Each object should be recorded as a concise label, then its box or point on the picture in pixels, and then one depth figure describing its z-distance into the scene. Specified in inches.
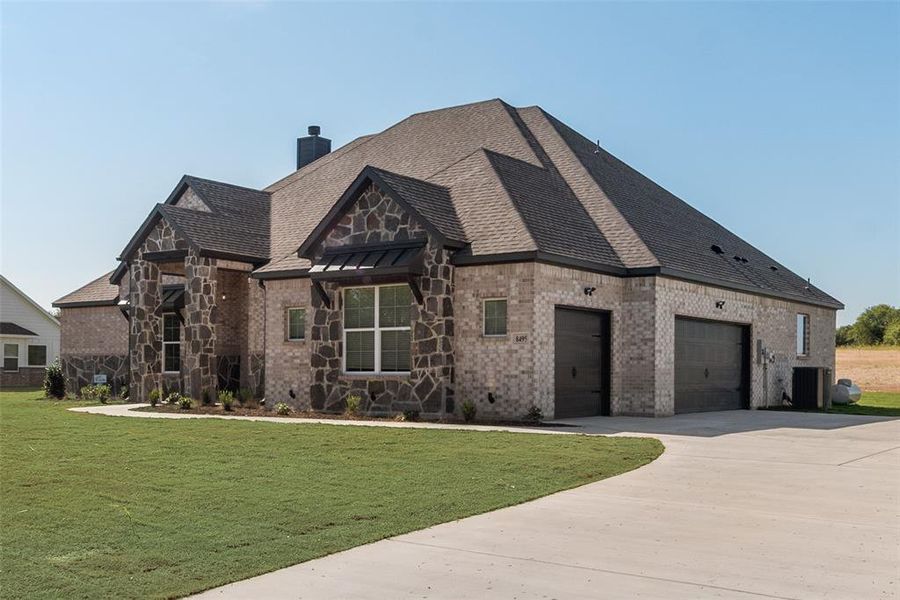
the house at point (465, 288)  802.8
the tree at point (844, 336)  3673.7
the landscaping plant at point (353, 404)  844.6
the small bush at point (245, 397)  973.8
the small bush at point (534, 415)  751.1
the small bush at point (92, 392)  1096.4
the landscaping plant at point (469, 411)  773.3
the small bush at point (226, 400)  919.7
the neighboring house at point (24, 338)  1772.9
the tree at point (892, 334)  3260.8
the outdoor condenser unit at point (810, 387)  1111.6
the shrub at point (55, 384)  1196.5
